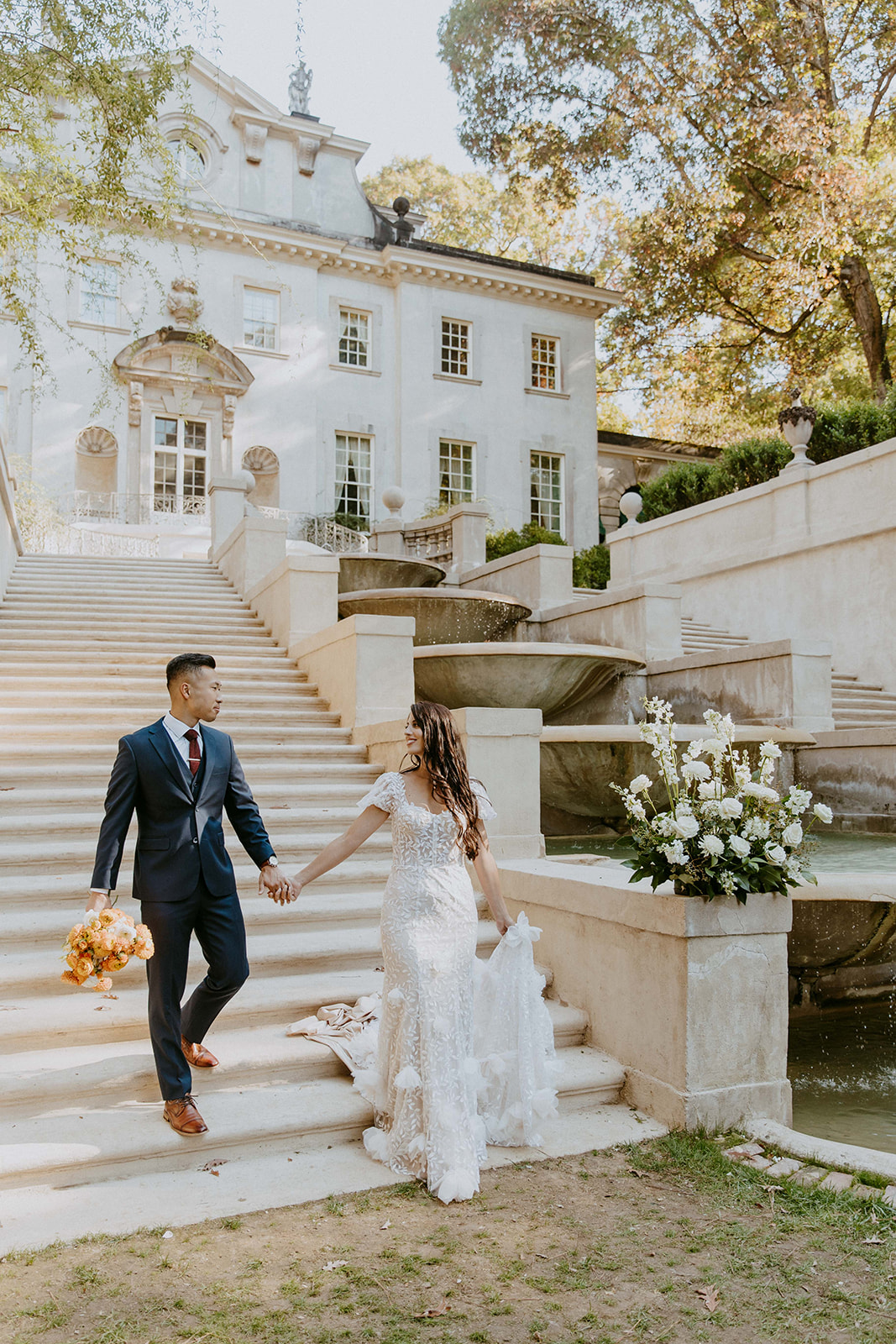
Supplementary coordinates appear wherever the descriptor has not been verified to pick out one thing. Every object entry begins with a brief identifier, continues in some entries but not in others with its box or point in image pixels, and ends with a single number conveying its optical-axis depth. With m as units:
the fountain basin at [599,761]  8.32
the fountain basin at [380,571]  14.60
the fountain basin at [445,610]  12.10
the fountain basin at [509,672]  9.91
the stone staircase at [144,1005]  3.70
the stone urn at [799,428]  14.96
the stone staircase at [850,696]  11.53
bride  3.86
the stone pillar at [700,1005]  4.27
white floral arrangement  4.19
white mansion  23.91
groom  3.87
